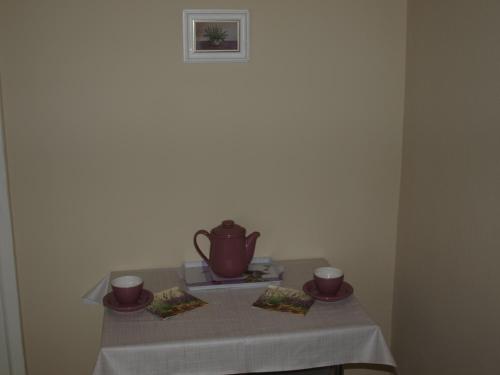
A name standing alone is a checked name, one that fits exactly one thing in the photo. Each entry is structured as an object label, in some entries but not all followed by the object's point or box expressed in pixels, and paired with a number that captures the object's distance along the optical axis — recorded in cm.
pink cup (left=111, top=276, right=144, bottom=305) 172
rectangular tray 192
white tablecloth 155
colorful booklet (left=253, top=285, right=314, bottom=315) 176
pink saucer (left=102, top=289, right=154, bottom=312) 172
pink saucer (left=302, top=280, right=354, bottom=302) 179
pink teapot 191
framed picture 198
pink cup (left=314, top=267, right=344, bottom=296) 179
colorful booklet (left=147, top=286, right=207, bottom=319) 173
